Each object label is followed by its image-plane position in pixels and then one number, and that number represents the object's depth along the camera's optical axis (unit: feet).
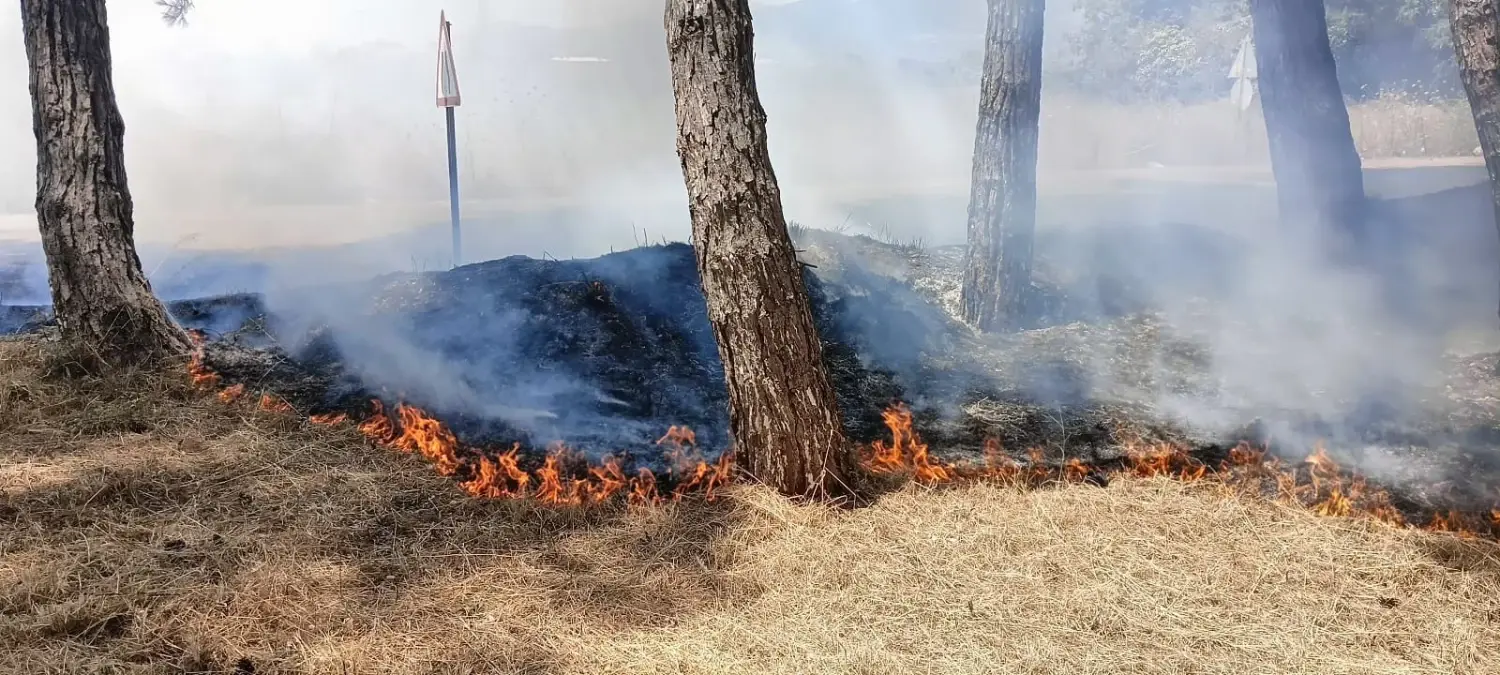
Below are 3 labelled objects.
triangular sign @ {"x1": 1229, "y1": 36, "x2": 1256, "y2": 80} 70.95
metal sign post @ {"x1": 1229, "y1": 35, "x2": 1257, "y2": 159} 71.67
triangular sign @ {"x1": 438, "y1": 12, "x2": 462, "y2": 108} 30.45
